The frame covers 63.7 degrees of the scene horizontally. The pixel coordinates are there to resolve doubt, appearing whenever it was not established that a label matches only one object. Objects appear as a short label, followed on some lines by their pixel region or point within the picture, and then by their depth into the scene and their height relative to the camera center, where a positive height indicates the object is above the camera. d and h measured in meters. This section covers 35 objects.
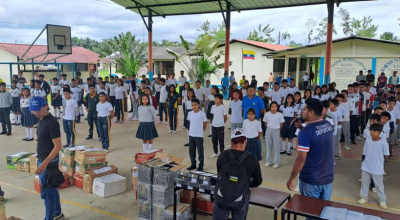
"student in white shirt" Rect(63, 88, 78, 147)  8.21 -0.93
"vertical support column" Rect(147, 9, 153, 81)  18.62 +2.87
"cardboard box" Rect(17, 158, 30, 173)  6.79 -1.78
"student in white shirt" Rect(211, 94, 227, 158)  7.39 -0.83
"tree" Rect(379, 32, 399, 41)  47.38 +7.44
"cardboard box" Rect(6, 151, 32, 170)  6.93 -1.69
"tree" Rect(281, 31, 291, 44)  65.63 +9.80
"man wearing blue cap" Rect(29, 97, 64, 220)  4.23 -0.85
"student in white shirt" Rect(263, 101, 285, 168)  7.05 -0.99
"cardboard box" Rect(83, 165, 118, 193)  5.73 -1.70
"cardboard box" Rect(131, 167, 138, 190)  5.65 -1.65
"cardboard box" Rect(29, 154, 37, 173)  6.62 -1.68
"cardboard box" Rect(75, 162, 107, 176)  5.89 -1.58
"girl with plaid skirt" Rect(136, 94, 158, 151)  7.57 -0.91
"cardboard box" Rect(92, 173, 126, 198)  5.56 -1.82
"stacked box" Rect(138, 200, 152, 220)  4.70 -1.86
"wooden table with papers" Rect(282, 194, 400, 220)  3.26 -1.30
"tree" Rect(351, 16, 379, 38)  50.41 +9.04
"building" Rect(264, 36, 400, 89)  16.20 +1.51
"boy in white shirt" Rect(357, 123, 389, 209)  5.16 -1.20
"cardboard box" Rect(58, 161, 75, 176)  6.10 -1.65
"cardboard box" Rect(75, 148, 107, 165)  5.86 -1.37
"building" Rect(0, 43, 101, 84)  27.17 +1.91
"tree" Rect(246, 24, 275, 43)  43.38 +6.70
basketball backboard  15.73 +2.09
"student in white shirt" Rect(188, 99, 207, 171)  6.63 -0.99
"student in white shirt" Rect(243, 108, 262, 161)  6.62 -1.00
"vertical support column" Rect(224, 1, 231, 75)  16.39 +2.70
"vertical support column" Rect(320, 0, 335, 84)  13.24 +1.91
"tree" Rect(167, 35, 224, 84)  16.05 +1.26
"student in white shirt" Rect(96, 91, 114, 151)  8.18 -0.92
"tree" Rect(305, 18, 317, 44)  59.91 +9.05
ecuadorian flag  26.14 +2.38
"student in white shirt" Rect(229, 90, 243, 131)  7.80 -0.67
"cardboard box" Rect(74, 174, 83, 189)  5.94 -1.84
